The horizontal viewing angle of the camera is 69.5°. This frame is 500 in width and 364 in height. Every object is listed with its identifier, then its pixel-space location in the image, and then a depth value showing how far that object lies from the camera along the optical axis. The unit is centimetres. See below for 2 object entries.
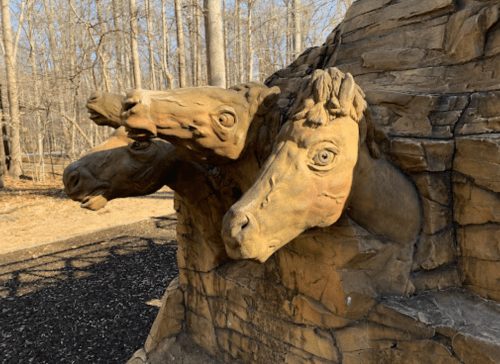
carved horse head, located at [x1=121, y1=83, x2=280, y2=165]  147
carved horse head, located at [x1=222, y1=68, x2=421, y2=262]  129
